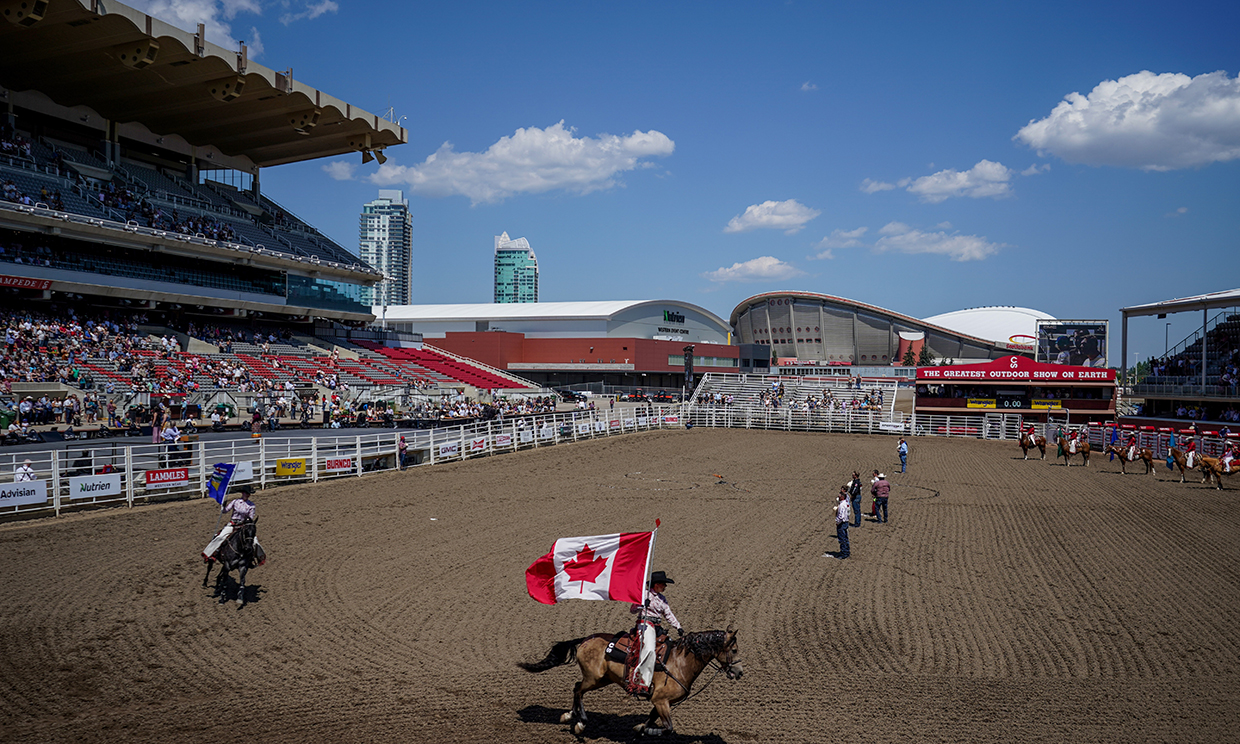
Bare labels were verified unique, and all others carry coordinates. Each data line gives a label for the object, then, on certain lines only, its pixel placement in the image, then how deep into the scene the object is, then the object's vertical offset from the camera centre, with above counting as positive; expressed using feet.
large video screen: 158.71 +8.73
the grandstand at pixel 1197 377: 112.68 +1.24
